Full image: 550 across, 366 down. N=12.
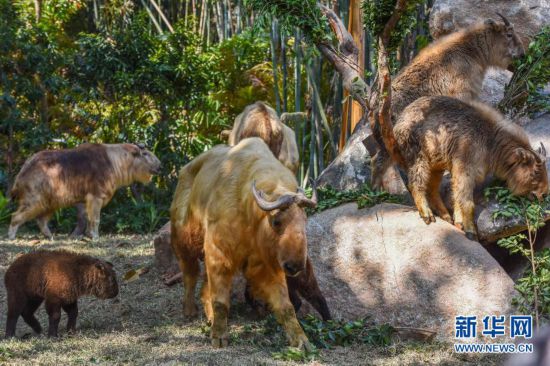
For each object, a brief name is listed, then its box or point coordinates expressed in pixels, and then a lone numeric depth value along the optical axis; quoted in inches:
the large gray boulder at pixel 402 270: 267.9
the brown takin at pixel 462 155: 285.7
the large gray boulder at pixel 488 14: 398.3
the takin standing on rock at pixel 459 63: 354.0
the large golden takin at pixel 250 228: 219.1
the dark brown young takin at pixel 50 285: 264.7
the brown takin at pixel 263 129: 394.3
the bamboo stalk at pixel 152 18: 729.9
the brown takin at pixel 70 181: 490.0
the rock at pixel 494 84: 395.2
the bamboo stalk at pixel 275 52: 563.2
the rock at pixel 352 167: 372.8
